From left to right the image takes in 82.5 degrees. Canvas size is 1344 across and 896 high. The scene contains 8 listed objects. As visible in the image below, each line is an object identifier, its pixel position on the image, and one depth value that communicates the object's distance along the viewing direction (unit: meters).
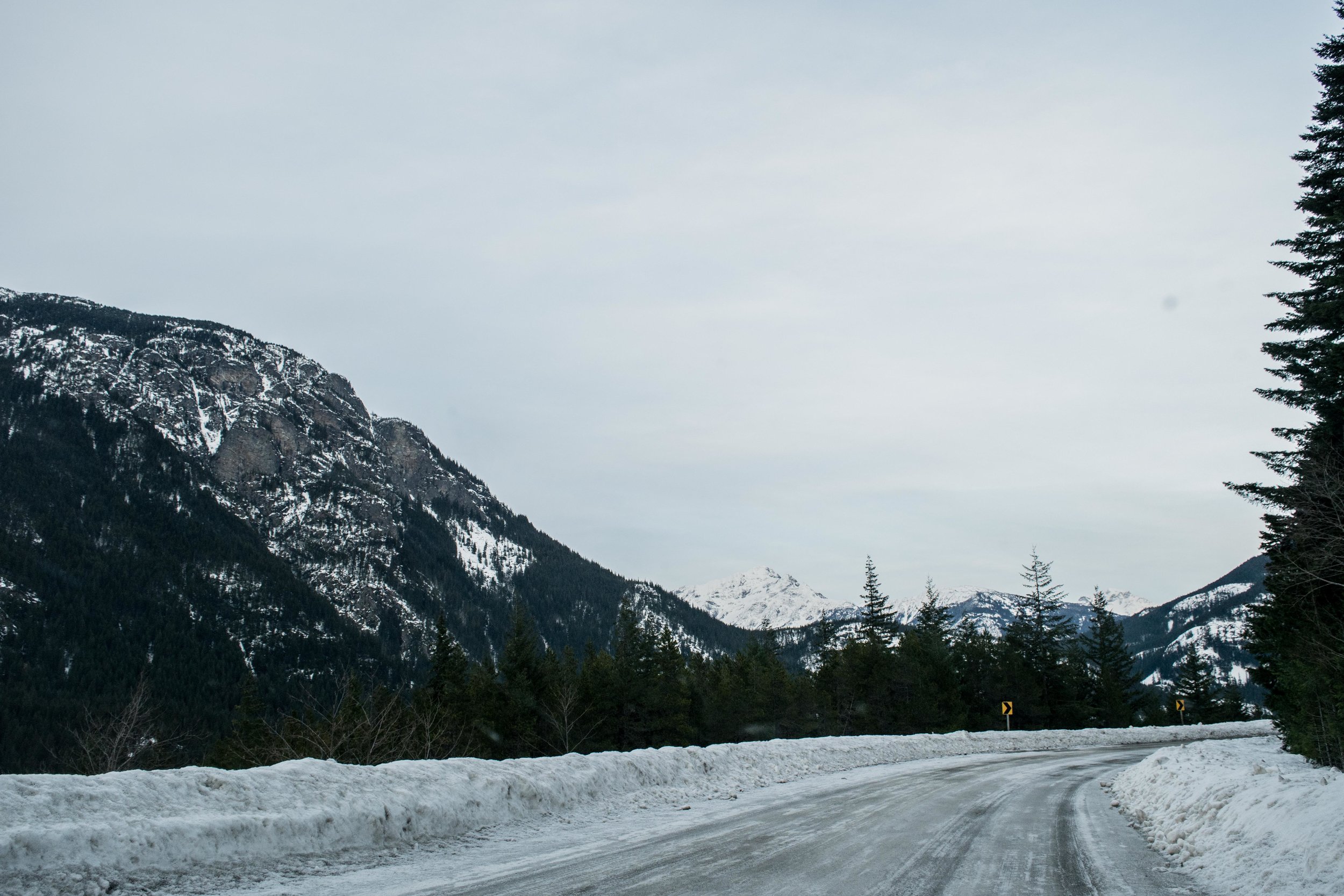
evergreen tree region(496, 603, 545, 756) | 49.59
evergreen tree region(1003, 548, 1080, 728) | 56.38
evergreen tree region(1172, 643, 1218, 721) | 64.69
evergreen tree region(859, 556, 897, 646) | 71.06
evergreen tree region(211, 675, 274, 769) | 43.03
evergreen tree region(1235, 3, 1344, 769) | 14.98
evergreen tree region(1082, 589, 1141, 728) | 62.66
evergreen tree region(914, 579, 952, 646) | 62.41
